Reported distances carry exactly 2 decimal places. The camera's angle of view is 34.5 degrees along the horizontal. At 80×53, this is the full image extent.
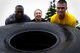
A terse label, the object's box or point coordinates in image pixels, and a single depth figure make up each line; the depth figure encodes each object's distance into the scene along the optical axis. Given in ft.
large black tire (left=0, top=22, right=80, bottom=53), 4.90
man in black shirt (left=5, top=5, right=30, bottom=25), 5.92
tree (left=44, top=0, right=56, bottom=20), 35.46
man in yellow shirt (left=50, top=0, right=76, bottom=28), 5.73
